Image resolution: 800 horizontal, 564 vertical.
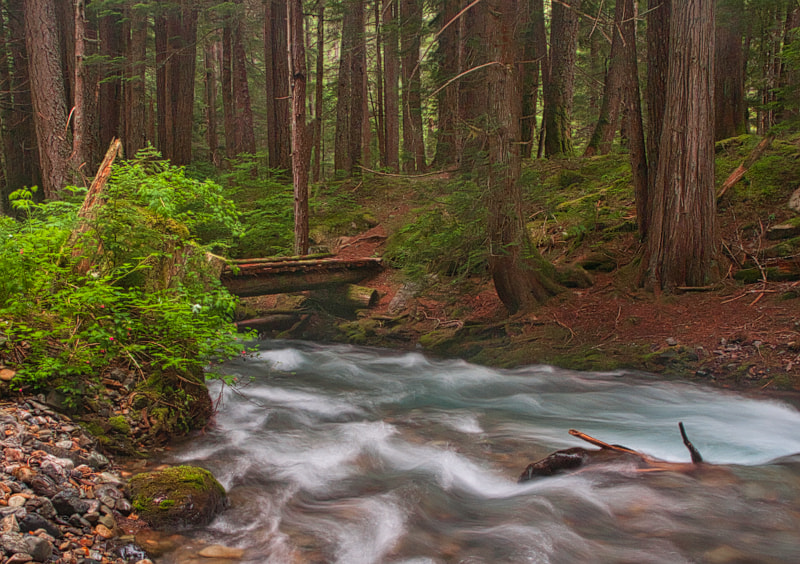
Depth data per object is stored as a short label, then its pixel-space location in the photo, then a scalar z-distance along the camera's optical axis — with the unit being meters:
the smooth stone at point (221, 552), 3.70
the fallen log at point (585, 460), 5.05
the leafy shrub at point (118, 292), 4.48
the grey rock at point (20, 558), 2.79
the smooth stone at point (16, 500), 3.16
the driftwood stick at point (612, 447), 5.02
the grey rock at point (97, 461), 4.10
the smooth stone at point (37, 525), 3.06
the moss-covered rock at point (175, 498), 3.87
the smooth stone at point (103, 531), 3.41
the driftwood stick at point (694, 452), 4.60
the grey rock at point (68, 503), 3.36
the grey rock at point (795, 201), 8.73
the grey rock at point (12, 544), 2.84
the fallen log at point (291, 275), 10.39
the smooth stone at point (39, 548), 2.88
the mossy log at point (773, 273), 7.87
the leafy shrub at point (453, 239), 8.73
